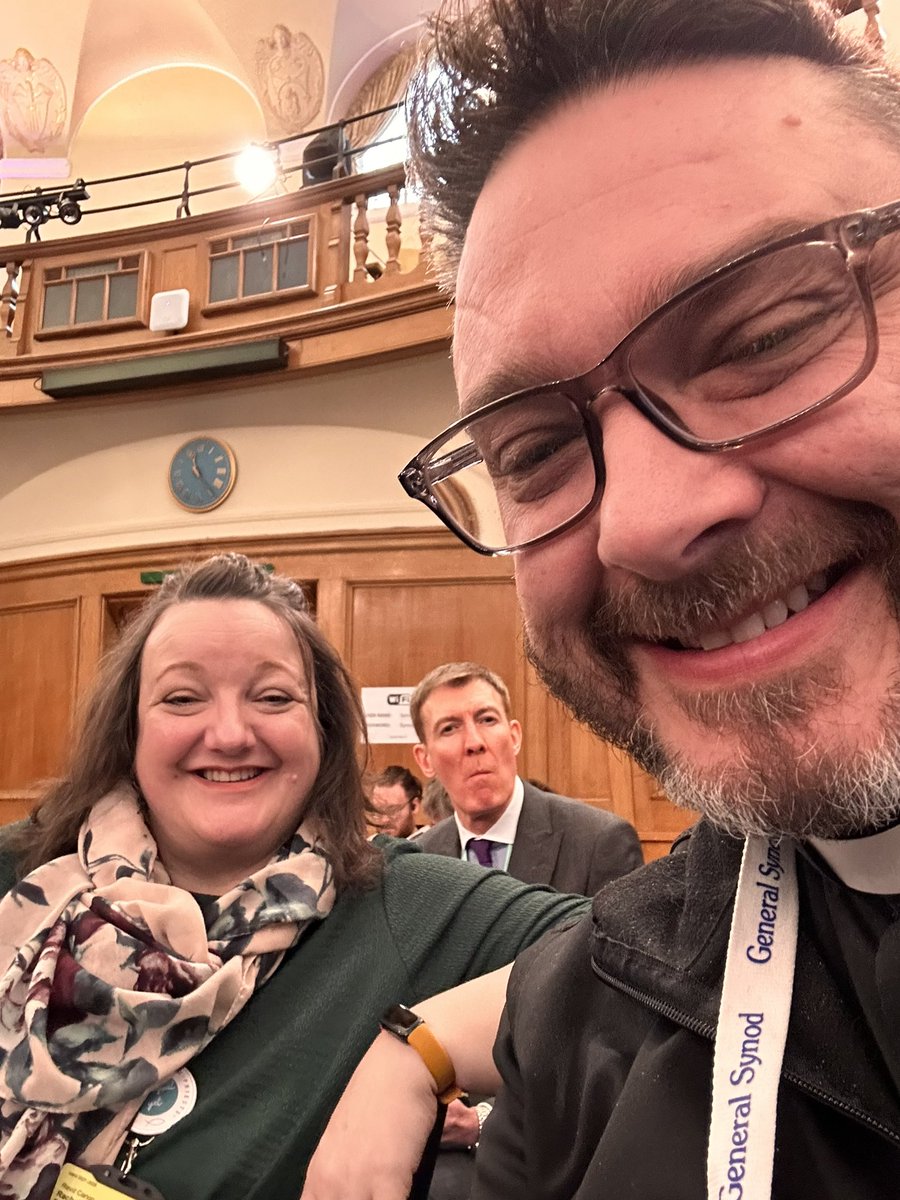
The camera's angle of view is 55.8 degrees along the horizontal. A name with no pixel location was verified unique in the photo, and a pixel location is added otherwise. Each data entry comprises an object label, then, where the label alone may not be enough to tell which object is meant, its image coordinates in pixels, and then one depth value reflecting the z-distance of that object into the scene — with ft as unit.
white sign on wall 16.39
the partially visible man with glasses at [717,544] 1.81
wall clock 18.81
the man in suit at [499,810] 8.57
